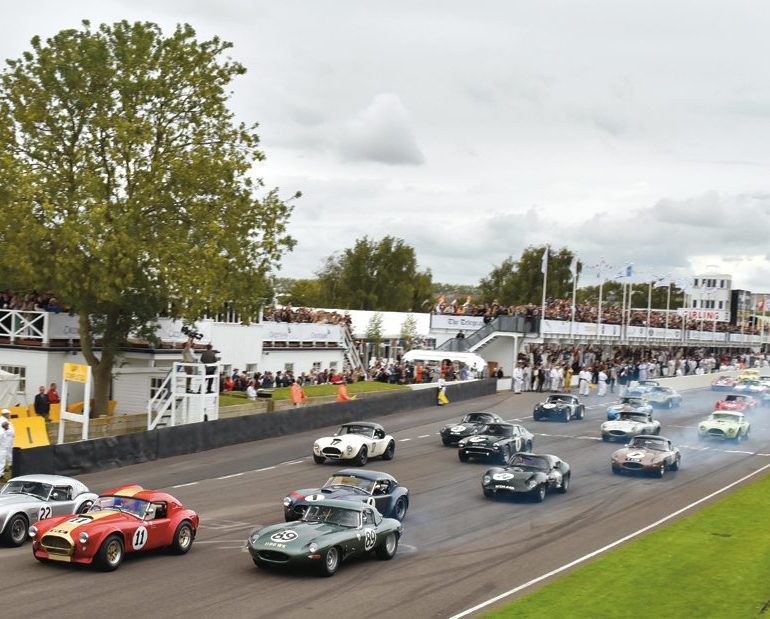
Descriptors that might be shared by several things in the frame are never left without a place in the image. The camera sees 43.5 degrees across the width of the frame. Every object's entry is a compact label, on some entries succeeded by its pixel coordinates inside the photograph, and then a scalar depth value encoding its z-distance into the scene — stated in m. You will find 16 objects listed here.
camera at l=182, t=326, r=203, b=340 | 35.89
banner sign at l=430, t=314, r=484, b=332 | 62.53
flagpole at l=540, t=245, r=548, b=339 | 61.72
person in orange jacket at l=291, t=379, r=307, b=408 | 39.91
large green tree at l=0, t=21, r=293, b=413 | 31.41
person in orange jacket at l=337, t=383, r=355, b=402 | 41.94
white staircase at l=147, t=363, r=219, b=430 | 34.31
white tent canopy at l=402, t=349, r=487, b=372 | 55.34
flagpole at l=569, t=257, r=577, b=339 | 64.62
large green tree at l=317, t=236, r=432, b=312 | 99.88
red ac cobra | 16.22
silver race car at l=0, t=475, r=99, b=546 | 18.33
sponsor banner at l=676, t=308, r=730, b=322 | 92.79
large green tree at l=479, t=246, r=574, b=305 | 129.50
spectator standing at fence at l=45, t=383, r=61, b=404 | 32.59
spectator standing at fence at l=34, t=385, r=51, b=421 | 31.44
